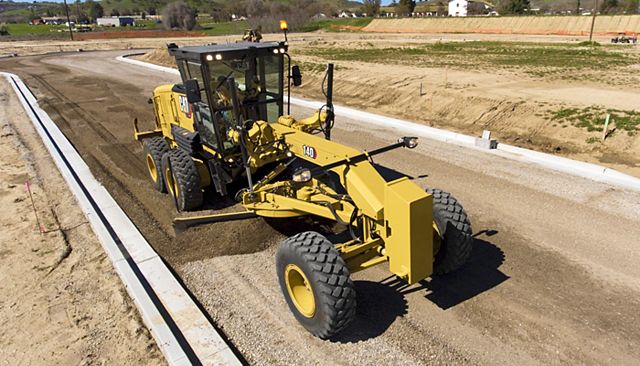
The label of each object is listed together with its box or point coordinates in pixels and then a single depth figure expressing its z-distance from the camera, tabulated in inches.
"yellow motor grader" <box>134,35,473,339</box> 162.1
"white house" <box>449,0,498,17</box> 4808.1
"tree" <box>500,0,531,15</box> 3444.9
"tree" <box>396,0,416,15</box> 4478.3
